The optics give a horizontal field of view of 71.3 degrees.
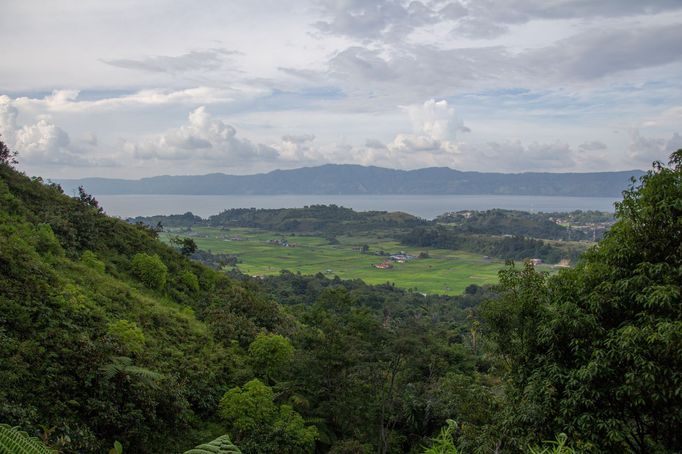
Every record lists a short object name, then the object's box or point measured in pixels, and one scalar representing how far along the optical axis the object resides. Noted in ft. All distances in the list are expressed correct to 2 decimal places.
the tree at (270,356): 45.93
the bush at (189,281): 65.62
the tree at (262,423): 34.01
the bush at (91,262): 51.77
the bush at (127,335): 34.09
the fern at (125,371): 28.60
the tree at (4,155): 65.84
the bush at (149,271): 58.49
